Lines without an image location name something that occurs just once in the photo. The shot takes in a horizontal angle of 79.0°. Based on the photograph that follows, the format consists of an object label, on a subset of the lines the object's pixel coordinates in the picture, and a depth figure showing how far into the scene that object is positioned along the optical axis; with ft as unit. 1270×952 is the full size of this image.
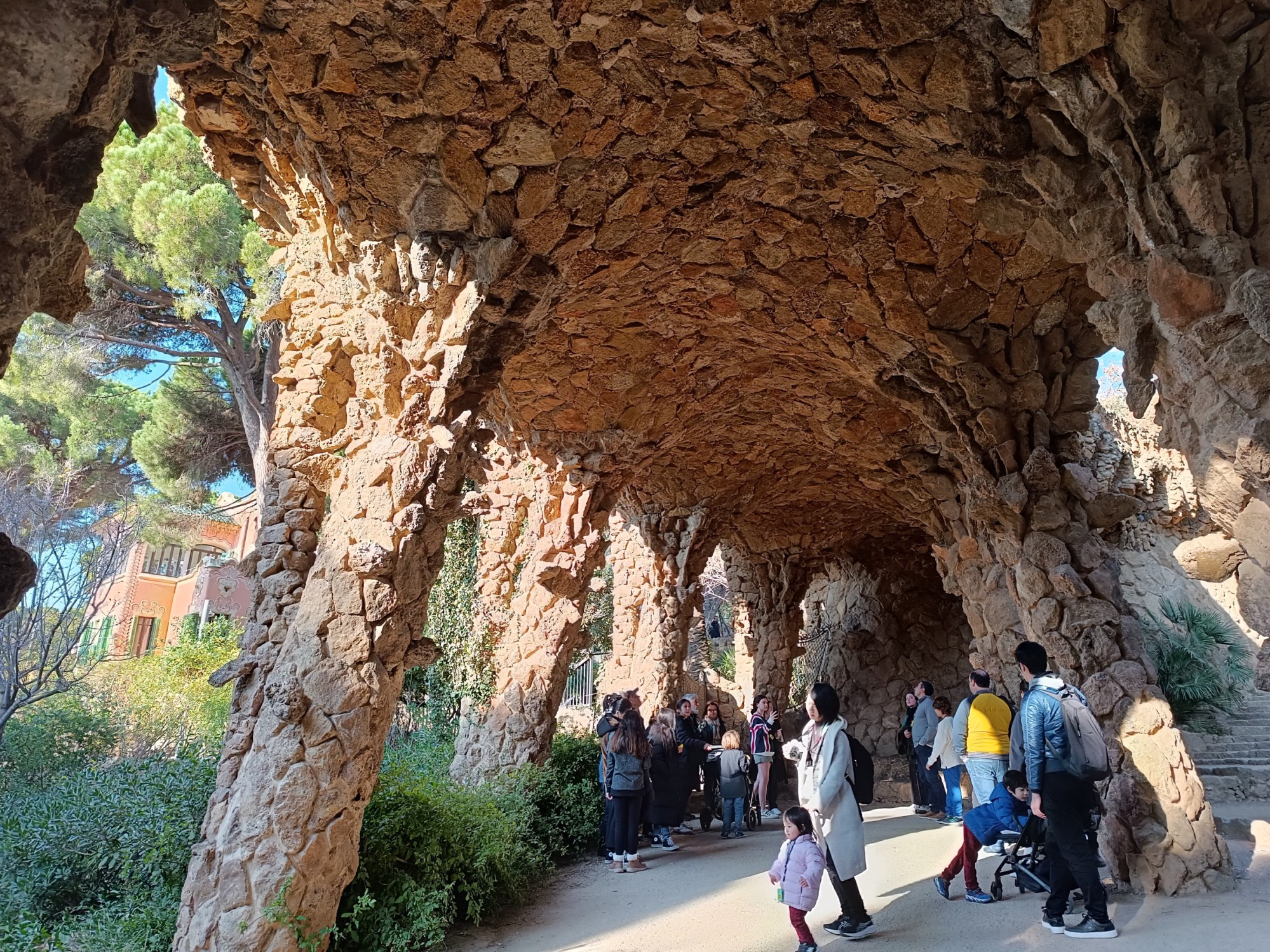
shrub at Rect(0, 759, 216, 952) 11.37
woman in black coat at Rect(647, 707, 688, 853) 21.25
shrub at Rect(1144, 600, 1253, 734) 29.09
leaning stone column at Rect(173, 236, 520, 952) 10.19
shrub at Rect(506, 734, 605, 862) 19.43
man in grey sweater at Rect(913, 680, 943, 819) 22.90
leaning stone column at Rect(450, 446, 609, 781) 21.39
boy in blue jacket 12.51
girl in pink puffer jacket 10.86
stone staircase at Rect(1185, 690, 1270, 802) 24.17
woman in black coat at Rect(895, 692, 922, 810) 25.98
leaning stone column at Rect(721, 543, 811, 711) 36.27
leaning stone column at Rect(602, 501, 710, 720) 28.53
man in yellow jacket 14.02
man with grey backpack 10.62
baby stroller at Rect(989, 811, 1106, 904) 12.63
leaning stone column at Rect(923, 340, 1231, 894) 12.50
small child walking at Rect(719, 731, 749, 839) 21.91
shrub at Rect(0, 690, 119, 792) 22.89
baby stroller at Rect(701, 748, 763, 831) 24.66
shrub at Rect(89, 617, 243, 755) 28.81
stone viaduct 7.45
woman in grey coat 11.37
